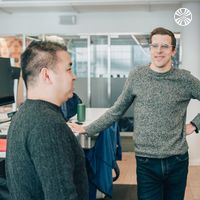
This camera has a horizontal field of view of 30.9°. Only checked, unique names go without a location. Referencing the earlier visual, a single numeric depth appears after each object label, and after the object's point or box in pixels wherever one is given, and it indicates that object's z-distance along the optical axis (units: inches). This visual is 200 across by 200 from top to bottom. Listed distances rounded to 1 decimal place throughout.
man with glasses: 77.6
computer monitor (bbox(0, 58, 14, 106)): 111.6
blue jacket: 110.7
